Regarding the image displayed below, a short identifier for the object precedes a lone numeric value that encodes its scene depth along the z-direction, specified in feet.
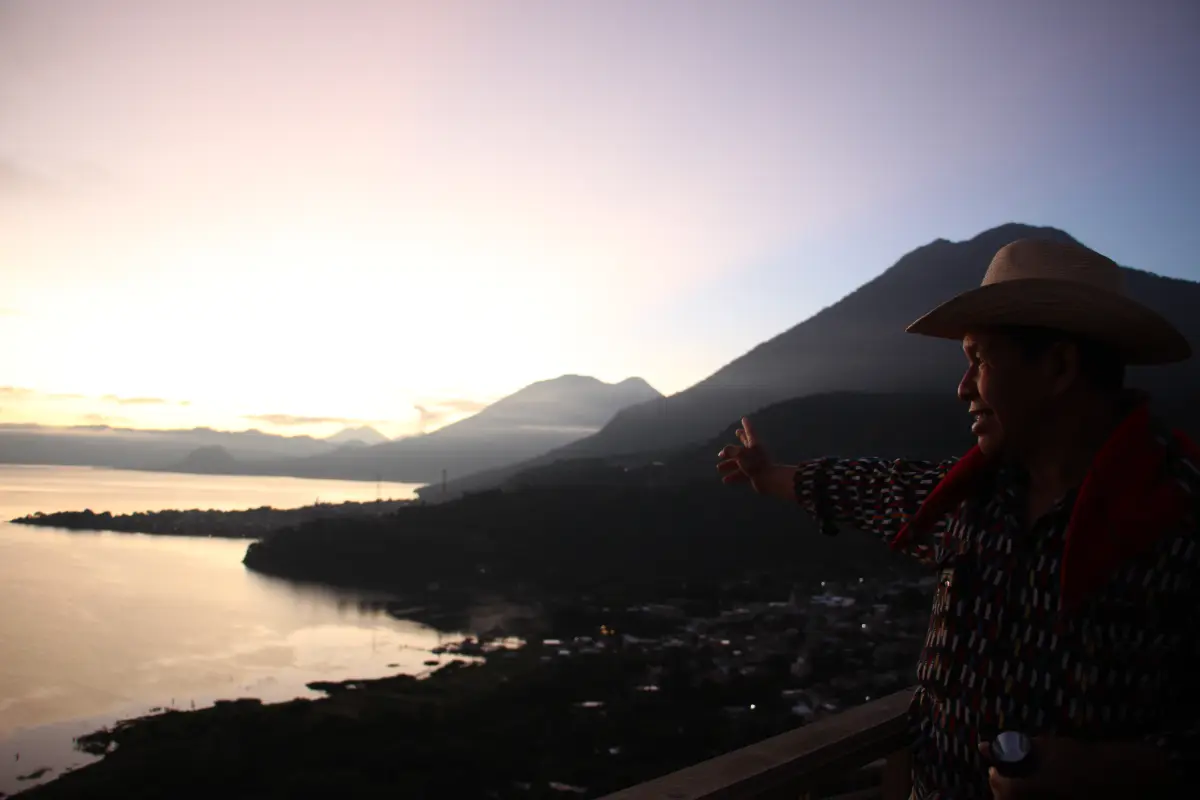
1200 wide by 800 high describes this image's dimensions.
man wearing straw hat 2.62
